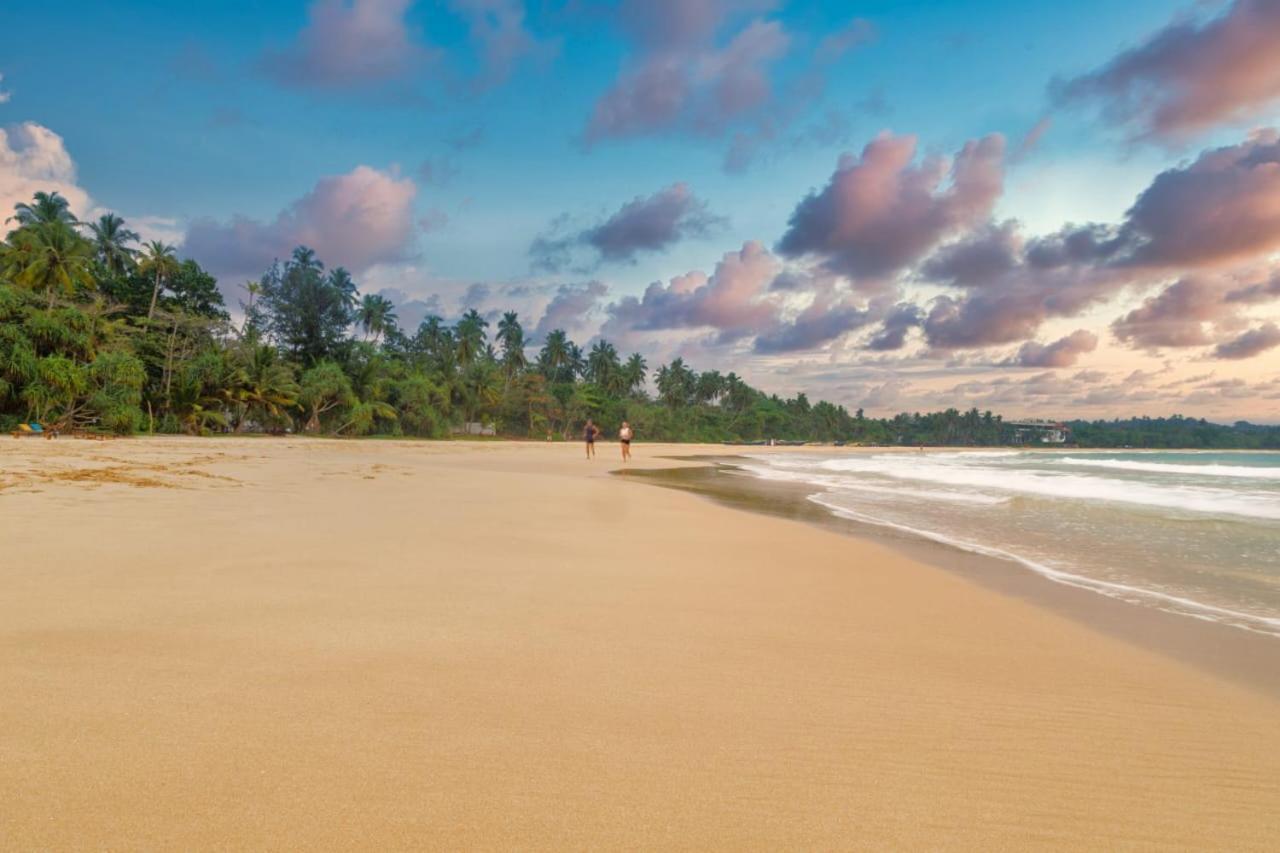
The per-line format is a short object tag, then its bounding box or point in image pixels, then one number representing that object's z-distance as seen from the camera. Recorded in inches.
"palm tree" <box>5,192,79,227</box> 1782.7
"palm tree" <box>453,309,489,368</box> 3132.4
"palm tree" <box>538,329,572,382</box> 3843.5
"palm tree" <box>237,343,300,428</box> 1601.0
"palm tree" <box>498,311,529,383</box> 3454.7
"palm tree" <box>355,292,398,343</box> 2699.3
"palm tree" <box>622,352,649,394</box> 3951.8
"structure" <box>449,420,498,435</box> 2691.9
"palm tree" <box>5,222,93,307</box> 1418.6
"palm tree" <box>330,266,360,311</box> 2197.3
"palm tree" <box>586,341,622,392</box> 3902.6
